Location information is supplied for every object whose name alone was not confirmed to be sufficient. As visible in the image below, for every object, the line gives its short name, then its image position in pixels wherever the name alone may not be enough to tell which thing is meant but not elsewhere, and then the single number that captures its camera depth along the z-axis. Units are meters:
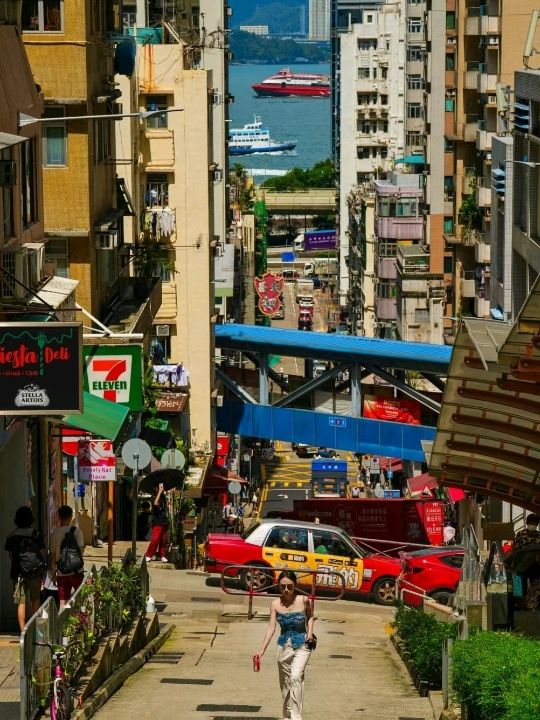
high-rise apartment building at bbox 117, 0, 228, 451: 49.00
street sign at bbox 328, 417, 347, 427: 54.12
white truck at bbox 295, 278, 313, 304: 144.34
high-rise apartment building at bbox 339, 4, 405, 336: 136.75
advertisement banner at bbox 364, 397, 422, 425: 54.41
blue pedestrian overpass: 52.53
